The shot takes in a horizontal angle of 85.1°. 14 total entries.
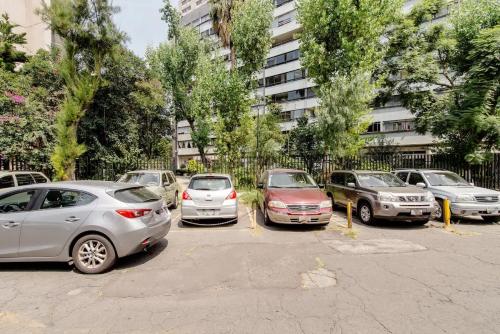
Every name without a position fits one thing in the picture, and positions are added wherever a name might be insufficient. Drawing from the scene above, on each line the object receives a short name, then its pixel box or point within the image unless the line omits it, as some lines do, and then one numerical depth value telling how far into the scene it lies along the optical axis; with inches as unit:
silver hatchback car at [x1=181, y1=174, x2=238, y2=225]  315.6
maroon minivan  296.5
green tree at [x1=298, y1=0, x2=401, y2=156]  559.2
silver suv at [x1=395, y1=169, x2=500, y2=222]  341.4
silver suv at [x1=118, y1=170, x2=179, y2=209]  393.1
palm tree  927.7
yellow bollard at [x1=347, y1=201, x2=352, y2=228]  317.7
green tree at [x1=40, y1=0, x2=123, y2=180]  543.8
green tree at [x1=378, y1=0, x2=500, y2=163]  511.2
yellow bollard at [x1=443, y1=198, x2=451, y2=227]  327.0
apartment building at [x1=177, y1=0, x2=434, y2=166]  1250.0
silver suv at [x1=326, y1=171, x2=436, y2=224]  313.9
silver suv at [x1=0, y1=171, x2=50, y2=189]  331.6
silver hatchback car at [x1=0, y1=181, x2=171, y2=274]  185.6
